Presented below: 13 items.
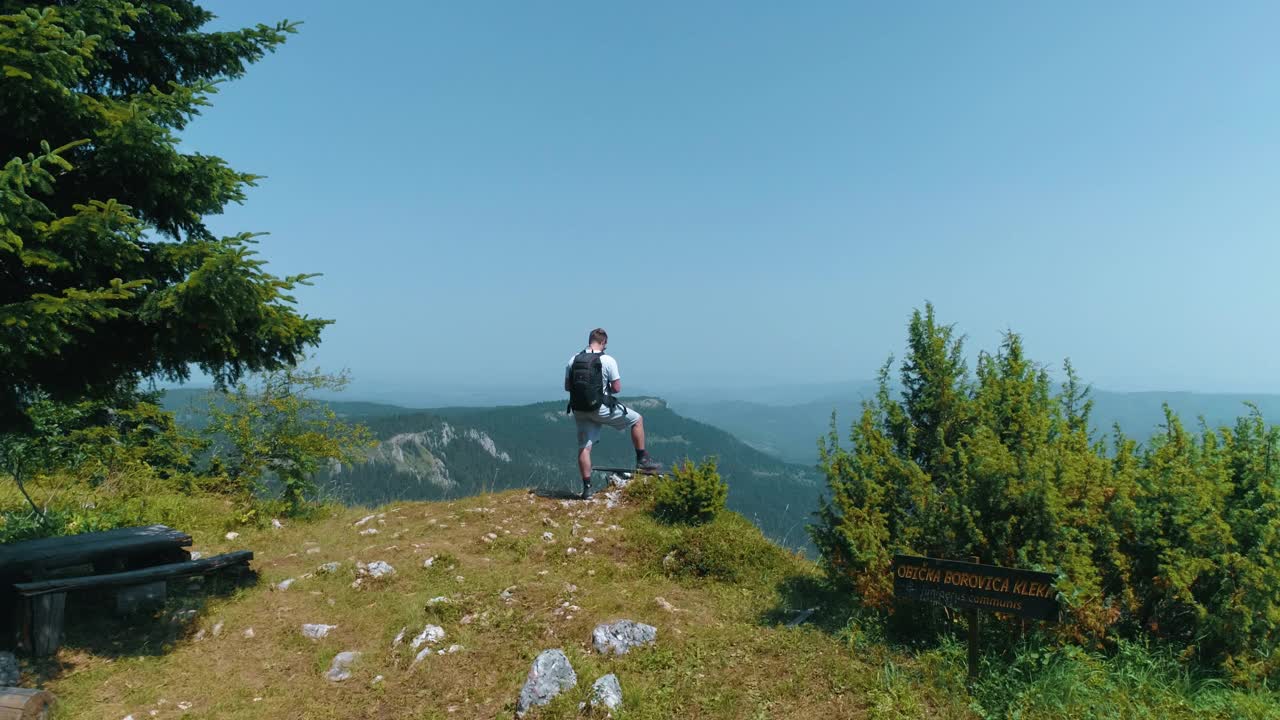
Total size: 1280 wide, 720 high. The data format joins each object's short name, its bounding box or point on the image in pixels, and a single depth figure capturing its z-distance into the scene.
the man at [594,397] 10.75
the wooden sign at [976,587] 4.82
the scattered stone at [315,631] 7.01
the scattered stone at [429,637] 6.60
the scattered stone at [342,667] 6.24
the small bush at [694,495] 10.03
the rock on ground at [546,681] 5.46
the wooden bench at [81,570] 6.13
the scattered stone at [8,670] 5.62
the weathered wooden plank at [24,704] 4.96
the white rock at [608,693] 5.30
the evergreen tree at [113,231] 5.03
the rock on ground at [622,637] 6.15
